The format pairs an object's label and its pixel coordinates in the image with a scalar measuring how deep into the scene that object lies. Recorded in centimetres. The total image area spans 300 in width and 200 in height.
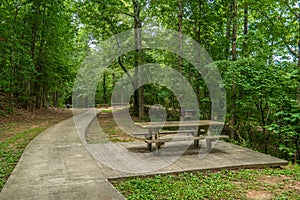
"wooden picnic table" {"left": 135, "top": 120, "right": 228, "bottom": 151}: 523
